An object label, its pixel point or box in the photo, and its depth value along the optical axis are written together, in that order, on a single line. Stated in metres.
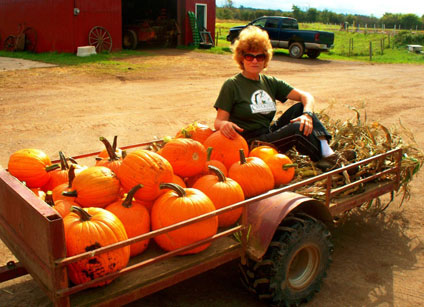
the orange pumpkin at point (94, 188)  3.10
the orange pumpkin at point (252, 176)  3.64
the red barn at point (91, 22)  19.34
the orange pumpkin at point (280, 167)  3.88
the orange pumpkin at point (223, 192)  3.30
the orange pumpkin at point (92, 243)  2.55
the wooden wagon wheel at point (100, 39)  19.98
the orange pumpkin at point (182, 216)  2.93
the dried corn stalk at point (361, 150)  4.18
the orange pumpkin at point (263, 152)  3.99
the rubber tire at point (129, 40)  23.17
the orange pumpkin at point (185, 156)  3.59
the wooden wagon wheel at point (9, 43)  21.22
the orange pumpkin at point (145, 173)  3.18
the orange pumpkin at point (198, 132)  4.35
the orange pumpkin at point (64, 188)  3.20
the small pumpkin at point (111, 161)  3.49
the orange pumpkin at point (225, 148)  4.05
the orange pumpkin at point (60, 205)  2.97
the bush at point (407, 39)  36.28
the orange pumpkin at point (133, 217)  2.94
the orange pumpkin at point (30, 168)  3.58
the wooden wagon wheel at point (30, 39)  20.72
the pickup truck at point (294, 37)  23.45
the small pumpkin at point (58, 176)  3.66
